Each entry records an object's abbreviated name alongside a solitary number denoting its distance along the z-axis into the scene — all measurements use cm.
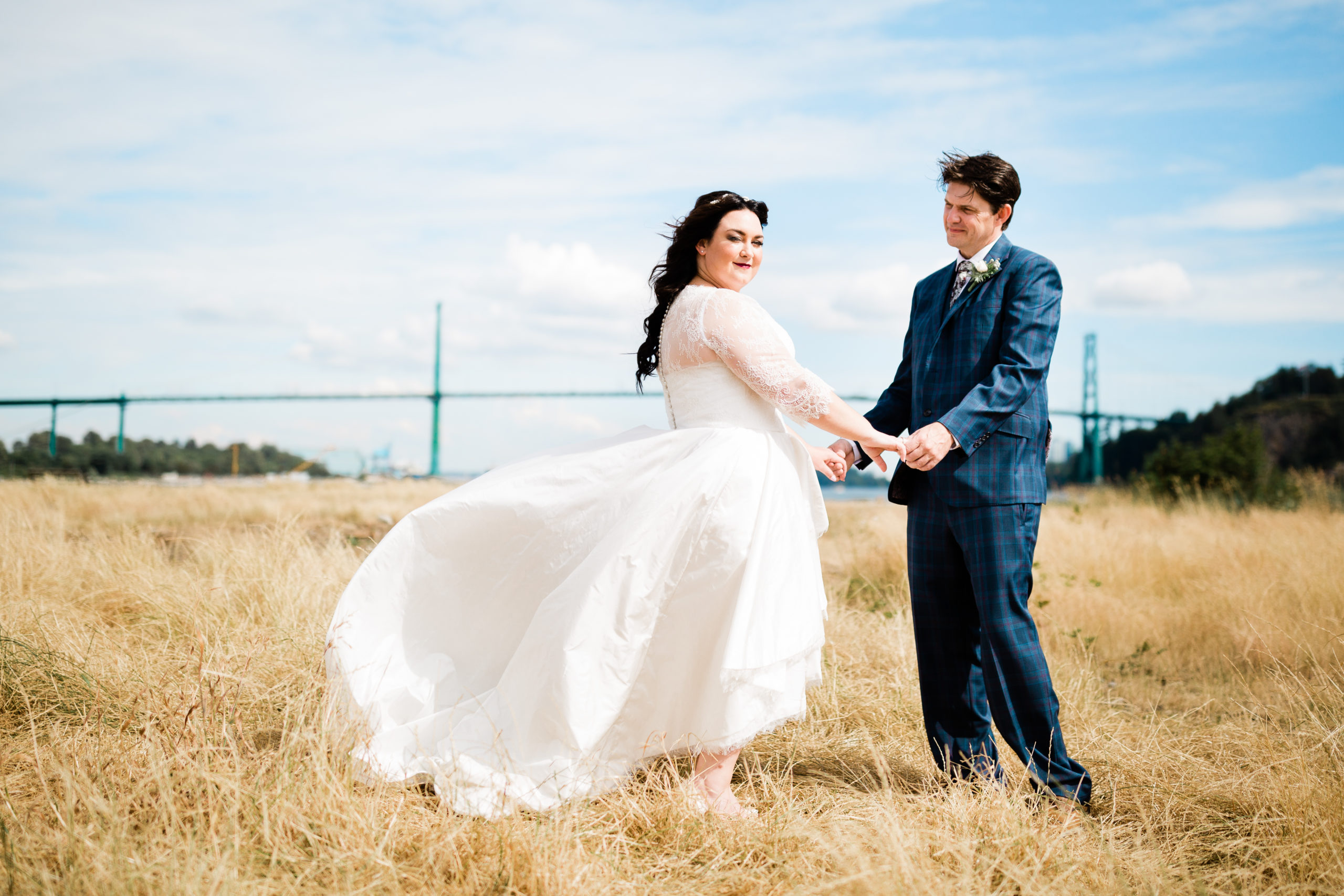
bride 258
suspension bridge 3472
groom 267
